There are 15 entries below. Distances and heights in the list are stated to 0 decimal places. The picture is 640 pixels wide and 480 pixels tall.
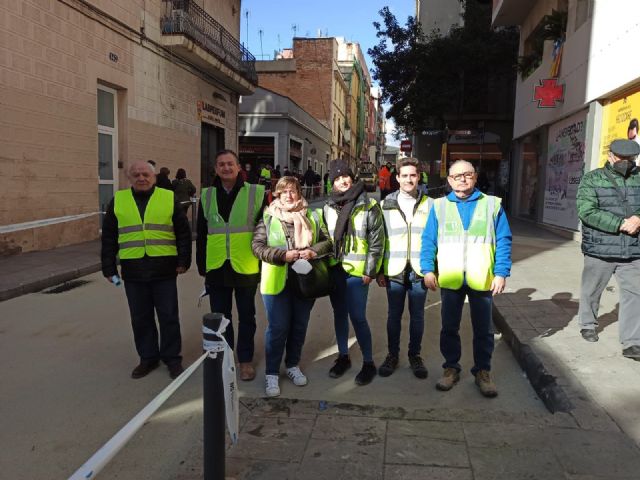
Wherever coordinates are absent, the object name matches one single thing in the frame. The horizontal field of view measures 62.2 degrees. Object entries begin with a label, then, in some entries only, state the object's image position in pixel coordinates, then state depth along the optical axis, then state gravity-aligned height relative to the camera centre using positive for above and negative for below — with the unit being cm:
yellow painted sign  962 +143
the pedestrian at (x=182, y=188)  1267 -23
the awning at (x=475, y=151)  2430 +169
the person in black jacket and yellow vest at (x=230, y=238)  407 -45
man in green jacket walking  434 -29
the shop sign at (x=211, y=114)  1673 +217
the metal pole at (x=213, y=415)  238 -106
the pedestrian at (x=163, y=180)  1102 -5
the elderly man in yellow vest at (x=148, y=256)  412 -62
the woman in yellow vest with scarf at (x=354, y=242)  397 -44
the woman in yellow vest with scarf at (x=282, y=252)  382 -50
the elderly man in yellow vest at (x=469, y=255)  374 -48
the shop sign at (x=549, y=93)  1322 +242
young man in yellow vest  409 -48
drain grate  727 -159
